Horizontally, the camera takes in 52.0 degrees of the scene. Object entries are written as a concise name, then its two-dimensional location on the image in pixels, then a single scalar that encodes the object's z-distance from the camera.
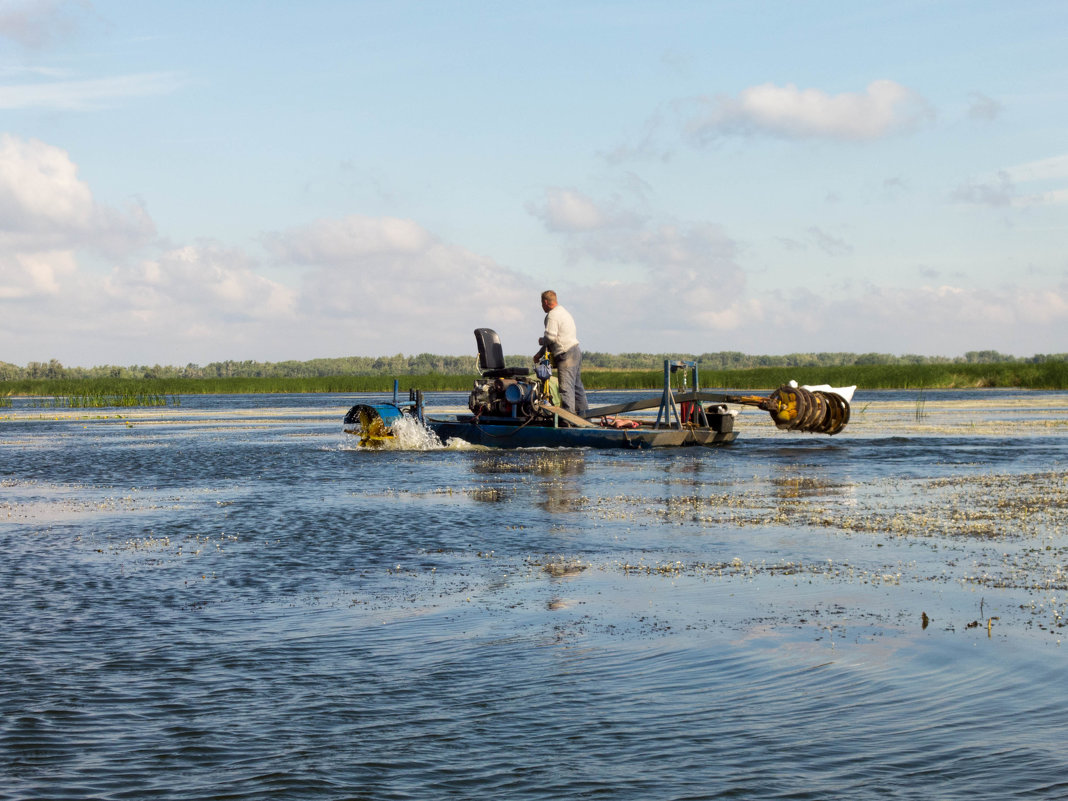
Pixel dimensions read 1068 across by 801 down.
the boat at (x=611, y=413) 24.45
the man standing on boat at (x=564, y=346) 24.05
